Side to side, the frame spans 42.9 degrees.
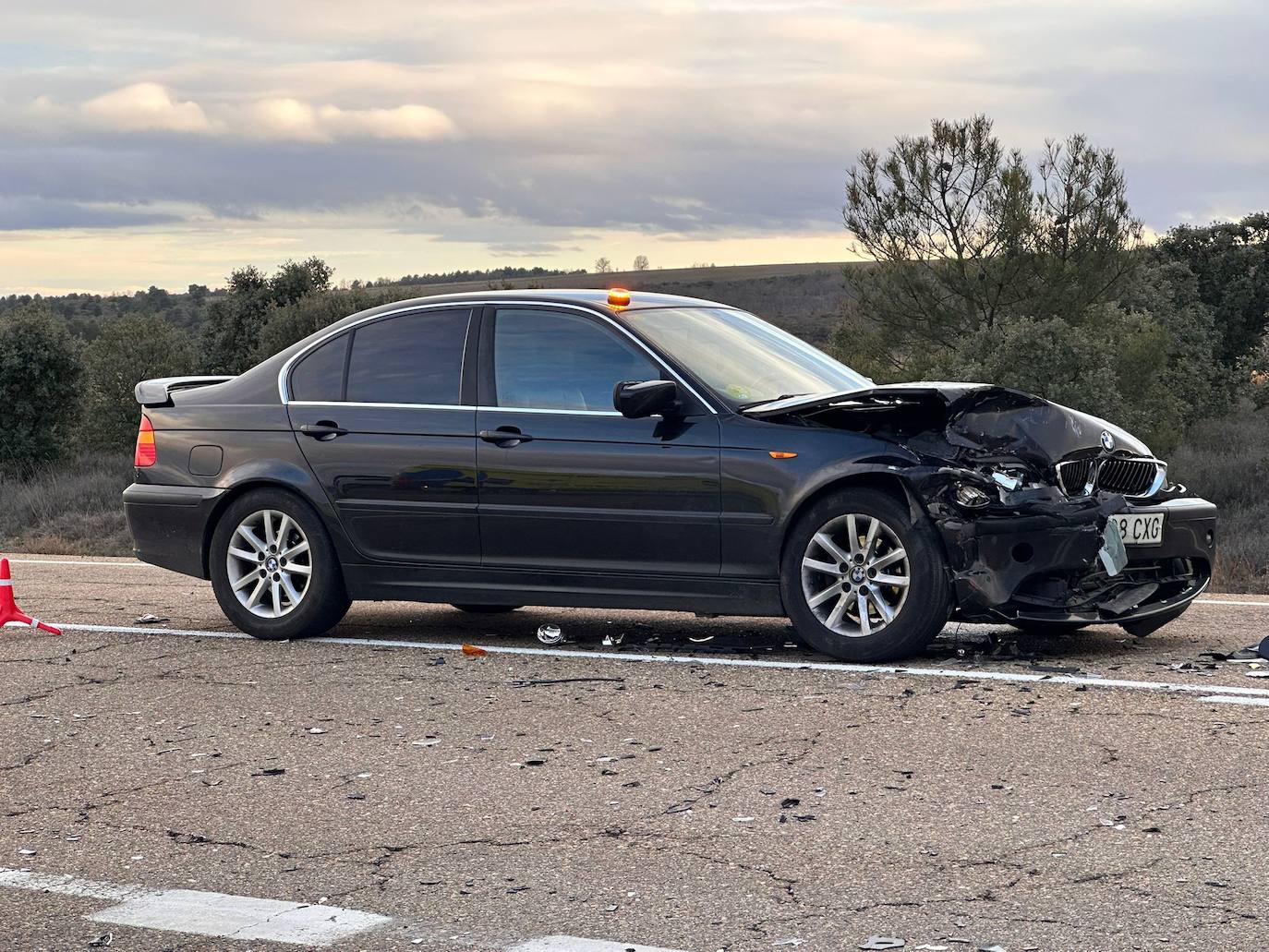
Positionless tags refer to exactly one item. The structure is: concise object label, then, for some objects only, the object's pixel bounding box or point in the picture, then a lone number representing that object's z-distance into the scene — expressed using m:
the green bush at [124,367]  59.81
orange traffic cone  9.57
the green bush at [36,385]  49.34
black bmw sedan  7.23
